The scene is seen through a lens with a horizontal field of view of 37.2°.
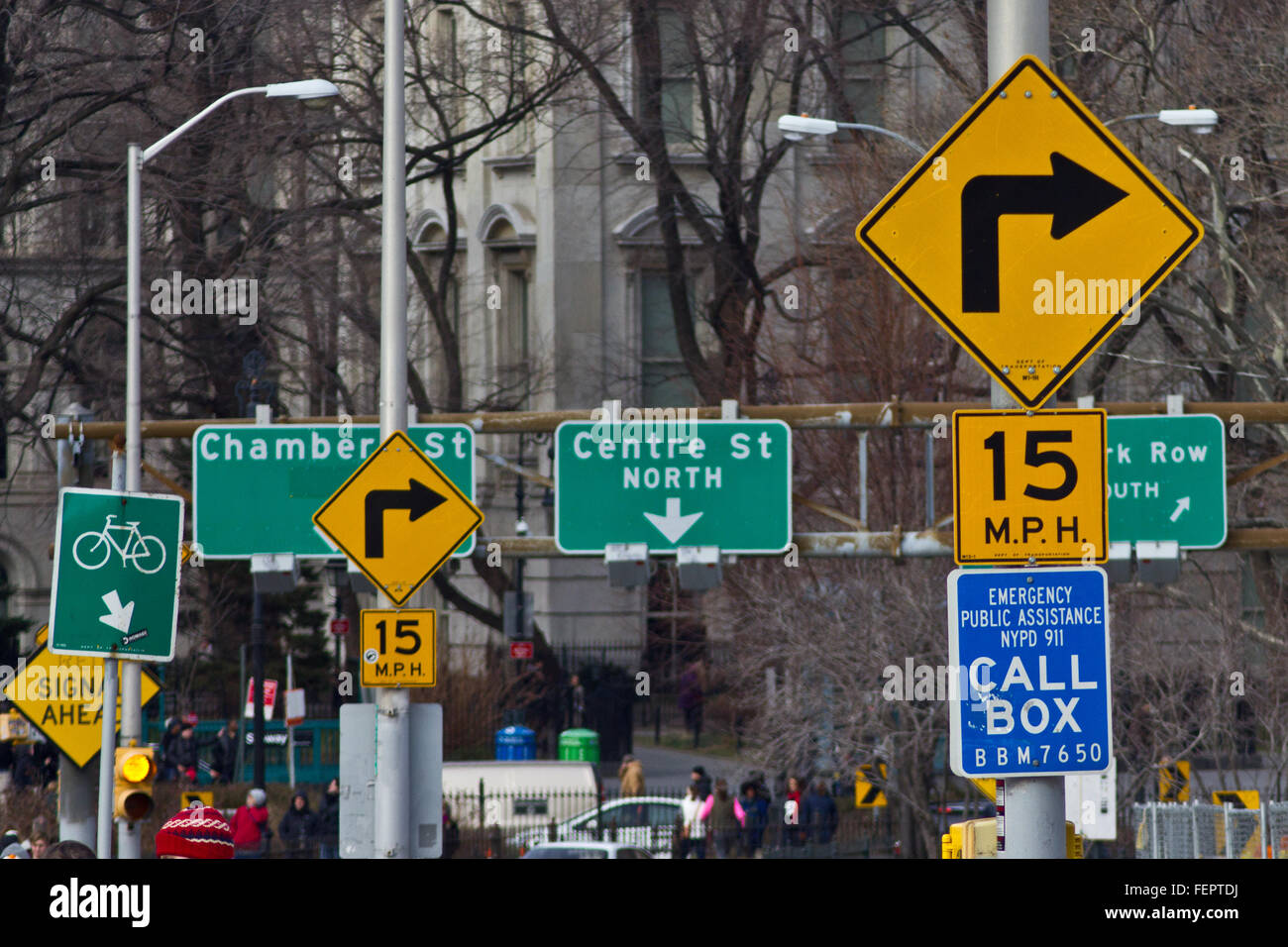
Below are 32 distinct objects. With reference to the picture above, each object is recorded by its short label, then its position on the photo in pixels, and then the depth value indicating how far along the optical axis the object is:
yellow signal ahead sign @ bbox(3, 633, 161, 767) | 14.75
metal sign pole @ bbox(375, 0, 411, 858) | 11.12
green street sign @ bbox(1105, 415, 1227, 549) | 16.94
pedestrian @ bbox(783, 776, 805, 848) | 23.19
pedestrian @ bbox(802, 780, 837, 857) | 23.28
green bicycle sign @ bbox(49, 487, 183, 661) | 12.34
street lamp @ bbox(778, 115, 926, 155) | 20.84
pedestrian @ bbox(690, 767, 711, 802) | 24.59
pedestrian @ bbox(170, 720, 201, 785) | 28.52
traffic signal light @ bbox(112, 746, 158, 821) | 12.83
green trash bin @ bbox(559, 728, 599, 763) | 30.84
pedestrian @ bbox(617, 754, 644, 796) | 27.20
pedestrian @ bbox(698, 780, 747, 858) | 23.16
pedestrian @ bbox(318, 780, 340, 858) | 23.08
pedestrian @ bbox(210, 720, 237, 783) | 31.41
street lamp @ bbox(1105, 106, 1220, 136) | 20.69
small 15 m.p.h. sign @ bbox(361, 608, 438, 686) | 11.64
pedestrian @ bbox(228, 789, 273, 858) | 23.42
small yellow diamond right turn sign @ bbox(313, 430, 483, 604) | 11.62
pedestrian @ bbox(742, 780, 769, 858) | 22.78
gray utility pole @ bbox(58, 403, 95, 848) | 14.91
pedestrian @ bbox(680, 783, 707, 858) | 22.72
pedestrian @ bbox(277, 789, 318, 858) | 23.48
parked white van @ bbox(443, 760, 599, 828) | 25.89
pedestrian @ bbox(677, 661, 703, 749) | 37.12
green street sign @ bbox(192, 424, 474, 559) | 17.56
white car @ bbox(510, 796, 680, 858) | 23.42
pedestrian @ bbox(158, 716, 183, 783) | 28.87
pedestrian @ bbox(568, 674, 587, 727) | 34.69
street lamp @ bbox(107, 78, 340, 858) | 16.67
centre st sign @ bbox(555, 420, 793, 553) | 17.12
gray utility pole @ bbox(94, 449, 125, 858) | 13.95
